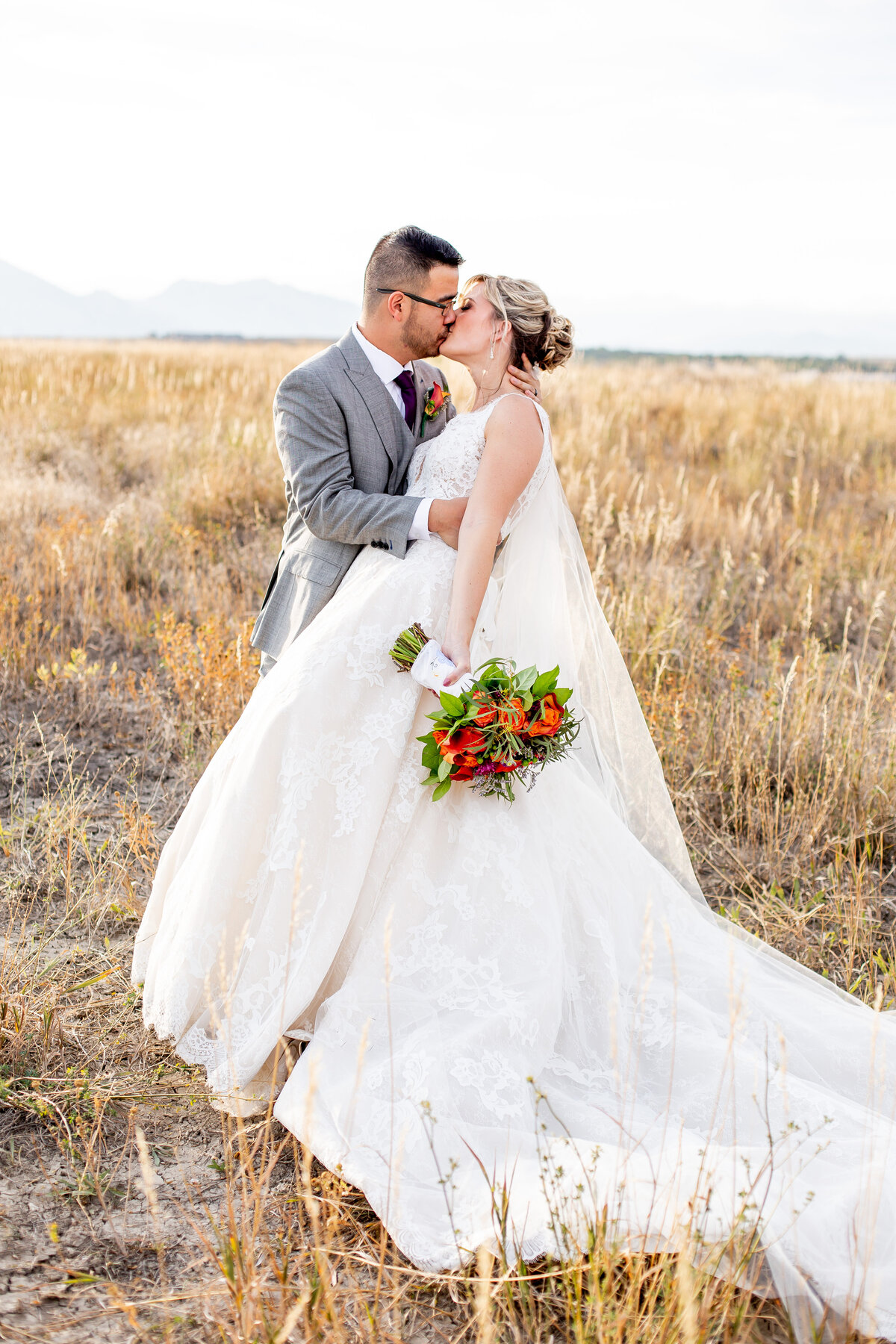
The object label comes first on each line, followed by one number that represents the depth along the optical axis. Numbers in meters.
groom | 2.58
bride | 1.78
